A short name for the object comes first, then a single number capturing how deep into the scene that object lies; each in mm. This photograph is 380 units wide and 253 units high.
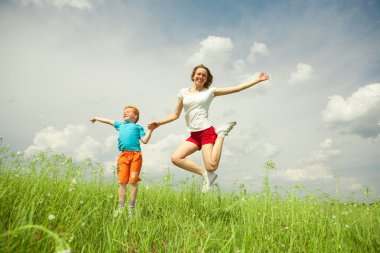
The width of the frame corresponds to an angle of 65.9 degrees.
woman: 5516
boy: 5418
